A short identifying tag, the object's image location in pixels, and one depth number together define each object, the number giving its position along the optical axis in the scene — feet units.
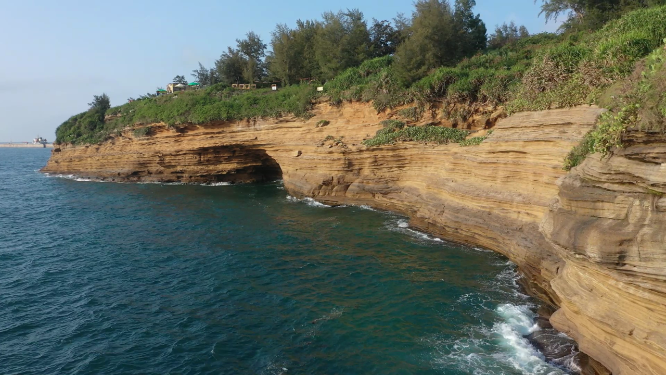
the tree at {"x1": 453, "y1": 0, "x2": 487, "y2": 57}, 104.68
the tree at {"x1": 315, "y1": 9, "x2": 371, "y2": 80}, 123.65
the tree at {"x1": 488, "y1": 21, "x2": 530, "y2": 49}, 123.13
